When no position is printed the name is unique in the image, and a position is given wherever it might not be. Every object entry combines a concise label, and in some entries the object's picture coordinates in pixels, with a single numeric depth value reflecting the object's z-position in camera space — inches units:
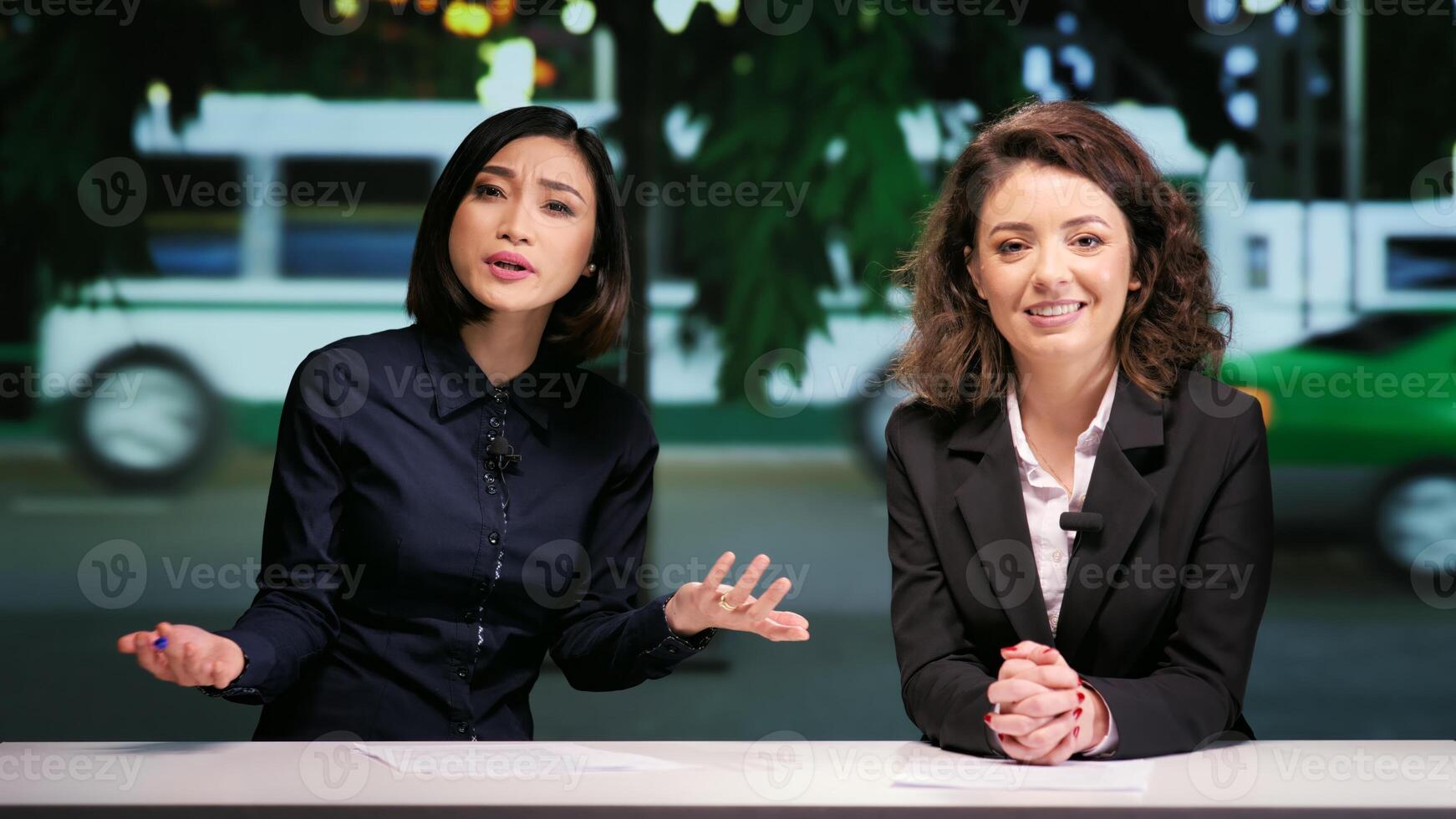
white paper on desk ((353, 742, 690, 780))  177.5
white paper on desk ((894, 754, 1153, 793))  176.4
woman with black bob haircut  190.4
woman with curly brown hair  186.8
